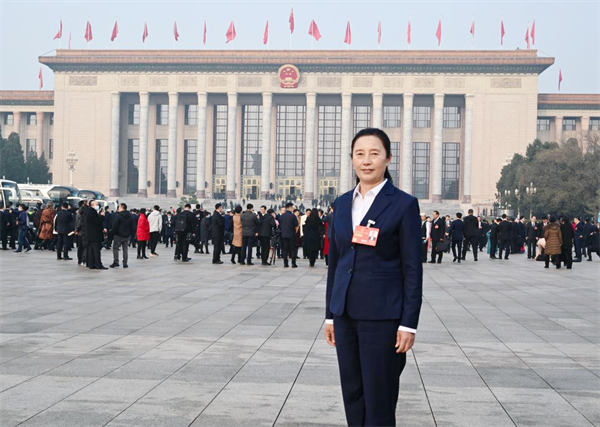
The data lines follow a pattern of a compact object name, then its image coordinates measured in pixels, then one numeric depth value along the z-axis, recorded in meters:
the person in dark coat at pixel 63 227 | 25.84
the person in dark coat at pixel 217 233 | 25.50
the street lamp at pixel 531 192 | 60.16
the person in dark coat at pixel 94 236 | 21.16
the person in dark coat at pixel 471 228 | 29.92
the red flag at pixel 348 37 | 81.19
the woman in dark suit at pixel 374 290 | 4.60
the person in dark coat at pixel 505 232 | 32.44
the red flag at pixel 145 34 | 83.69
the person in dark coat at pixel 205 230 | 31.82
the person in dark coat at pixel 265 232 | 24.50
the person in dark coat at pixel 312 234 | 25.55
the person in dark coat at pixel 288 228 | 25.00
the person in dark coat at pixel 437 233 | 28.69
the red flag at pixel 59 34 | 82.00
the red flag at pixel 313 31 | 79.06
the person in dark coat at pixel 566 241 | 25.97
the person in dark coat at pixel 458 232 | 29.66
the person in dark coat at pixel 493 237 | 32.92
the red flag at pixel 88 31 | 82.12
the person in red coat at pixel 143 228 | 26.56
